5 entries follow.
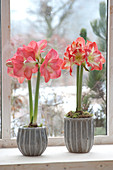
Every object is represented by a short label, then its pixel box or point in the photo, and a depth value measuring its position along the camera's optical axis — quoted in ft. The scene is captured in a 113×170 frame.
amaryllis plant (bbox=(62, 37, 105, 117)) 6.54
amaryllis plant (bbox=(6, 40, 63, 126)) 6.35
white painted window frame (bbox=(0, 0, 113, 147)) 6.92
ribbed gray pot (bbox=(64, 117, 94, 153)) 6.49
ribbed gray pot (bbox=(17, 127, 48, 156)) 6.34
